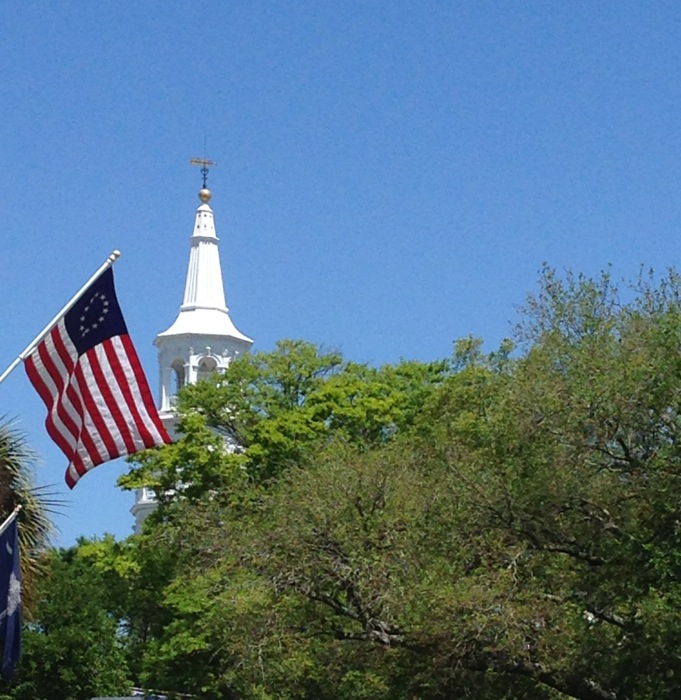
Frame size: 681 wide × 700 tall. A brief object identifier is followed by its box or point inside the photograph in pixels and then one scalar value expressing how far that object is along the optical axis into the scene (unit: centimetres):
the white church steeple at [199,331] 10238
